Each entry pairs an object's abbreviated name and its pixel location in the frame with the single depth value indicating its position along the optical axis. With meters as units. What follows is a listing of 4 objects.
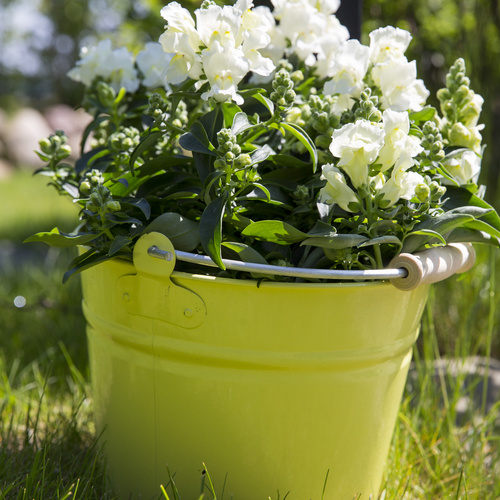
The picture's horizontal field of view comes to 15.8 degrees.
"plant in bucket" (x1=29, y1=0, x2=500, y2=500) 1.13
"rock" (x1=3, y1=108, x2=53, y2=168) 5.42
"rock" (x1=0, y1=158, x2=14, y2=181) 5.00
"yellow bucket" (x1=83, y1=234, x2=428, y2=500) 1.13
